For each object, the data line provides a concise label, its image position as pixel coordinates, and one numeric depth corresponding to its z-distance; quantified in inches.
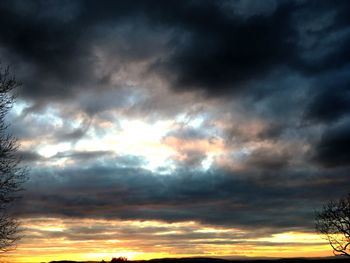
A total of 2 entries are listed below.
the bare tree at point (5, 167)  1315.2
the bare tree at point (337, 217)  2573.8
